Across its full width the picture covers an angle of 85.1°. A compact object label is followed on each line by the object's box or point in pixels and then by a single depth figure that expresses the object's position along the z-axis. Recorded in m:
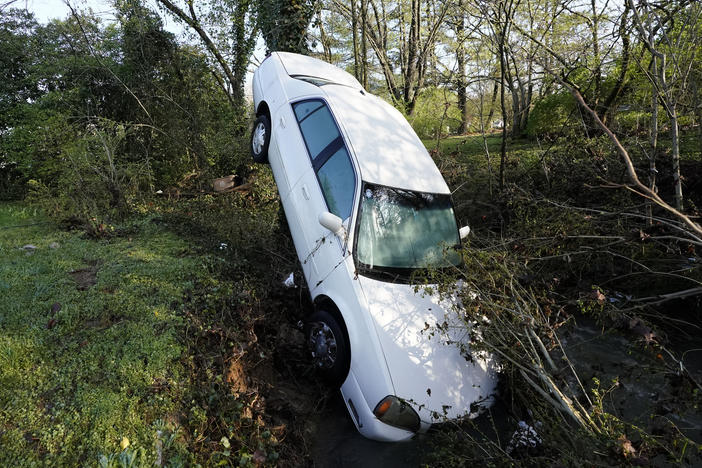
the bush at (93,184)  6.07
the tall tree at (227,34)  11.09
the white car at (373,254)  3.16
